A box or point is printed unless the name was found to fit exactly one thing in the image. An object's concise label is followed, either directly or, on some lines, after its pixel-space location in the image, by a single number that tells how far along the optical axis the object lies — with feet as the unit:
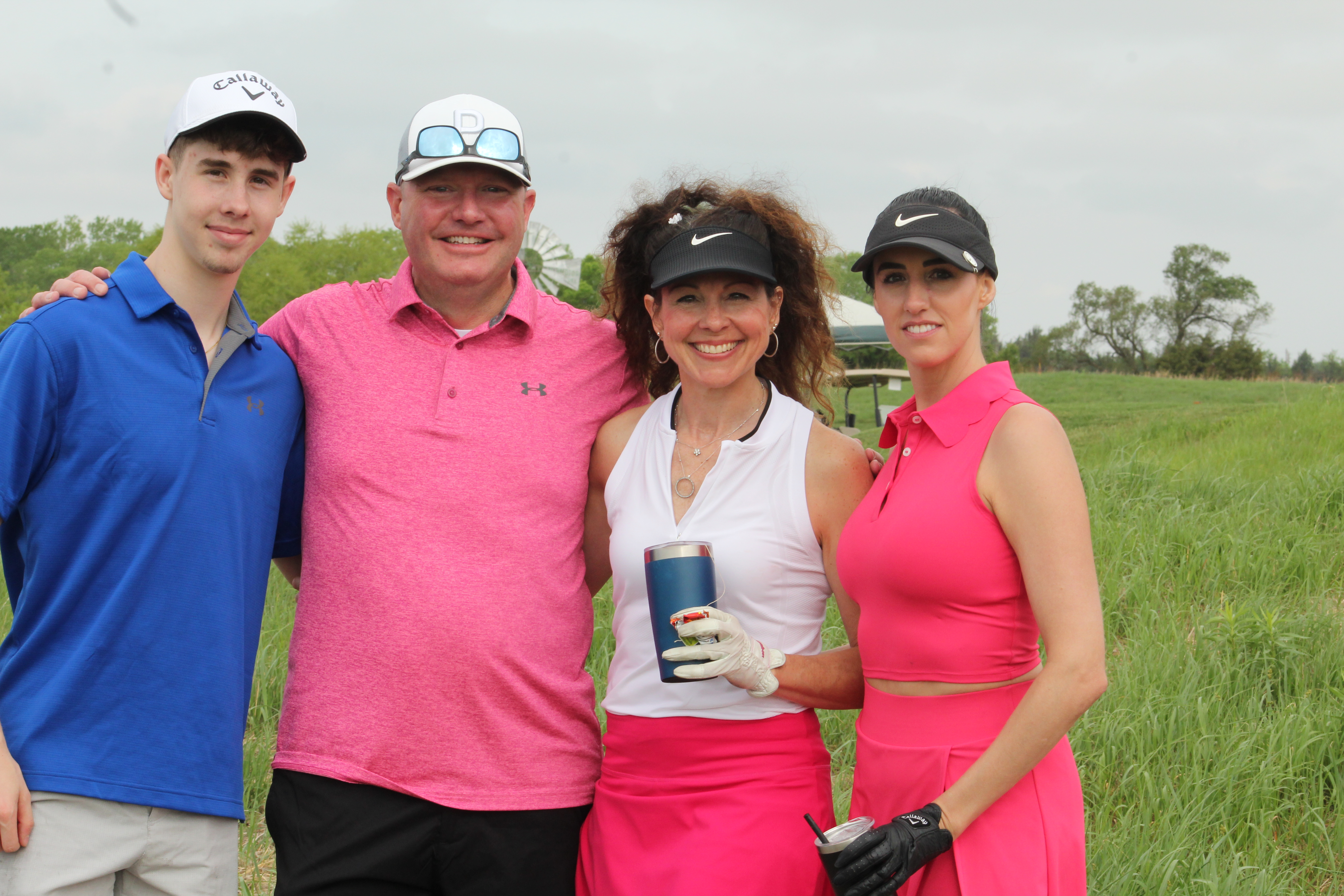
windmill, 112.37
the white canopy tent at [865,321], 76.33
